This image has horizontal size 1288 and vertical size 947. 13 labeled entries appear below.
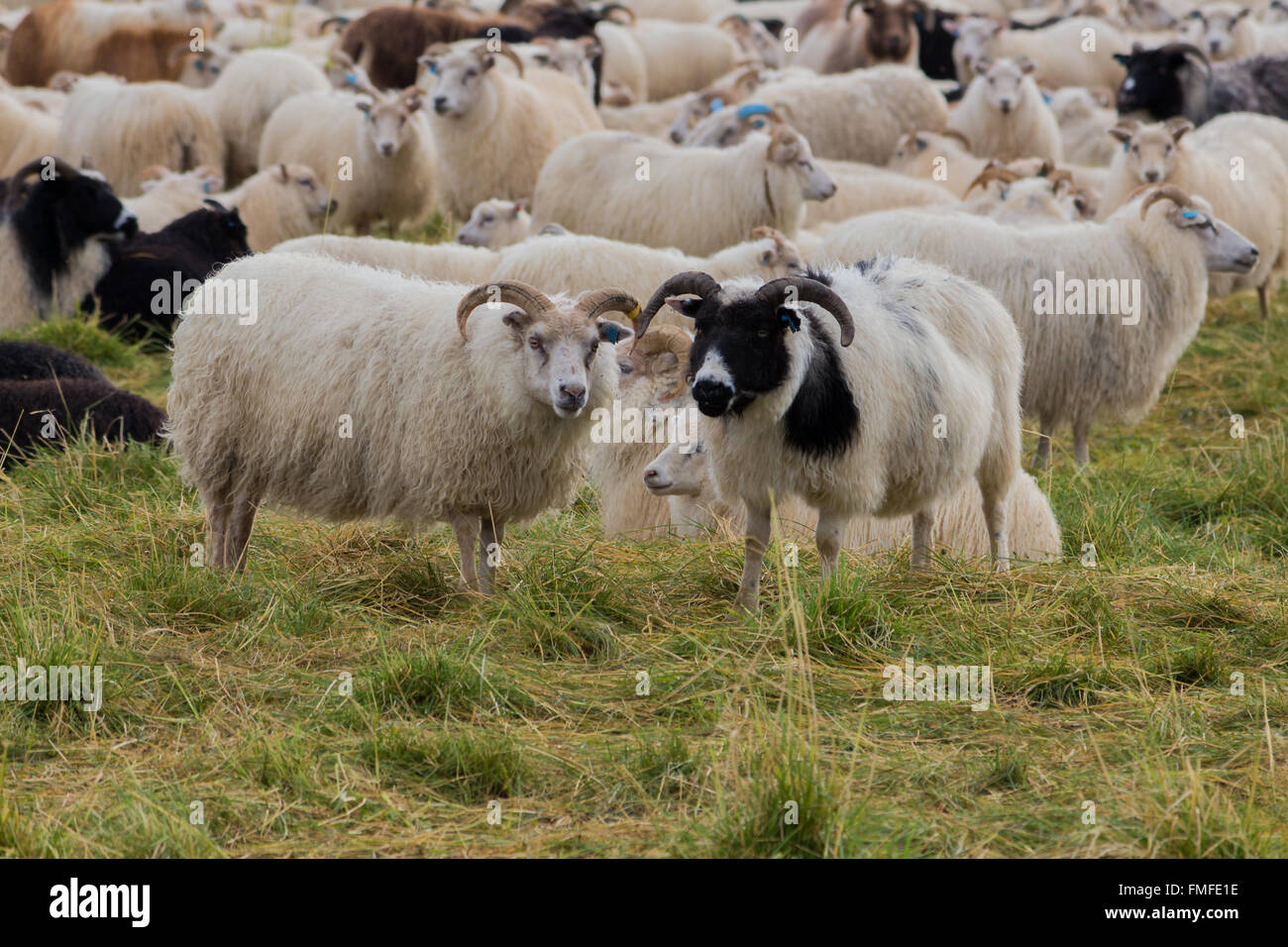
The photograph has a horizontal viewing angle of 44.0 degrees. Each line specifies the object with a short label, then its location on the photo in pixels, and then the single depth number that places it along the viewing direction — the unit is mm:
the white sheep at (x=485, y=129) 12250
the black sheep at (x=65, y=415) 7391
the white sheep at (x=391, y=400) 5512
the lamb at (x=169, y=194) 12586
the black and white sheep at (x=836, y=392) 4906
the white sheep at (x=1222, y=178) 10828
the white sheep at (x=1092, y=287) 8617
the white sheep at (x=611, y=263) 8398
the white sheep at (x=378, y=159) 12703
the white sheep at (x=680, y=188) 10602
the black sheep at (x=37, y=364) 8336
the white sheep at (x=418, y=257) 8992
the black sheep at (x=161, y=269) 10562
